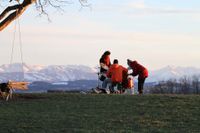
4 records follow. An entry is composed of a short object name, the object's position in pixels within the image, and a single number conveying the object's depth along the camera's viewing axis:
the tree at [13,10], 27.94
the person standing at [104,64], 30.64
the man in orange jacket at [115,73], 29.67
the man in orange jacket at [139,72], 30.33
